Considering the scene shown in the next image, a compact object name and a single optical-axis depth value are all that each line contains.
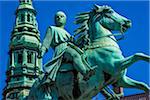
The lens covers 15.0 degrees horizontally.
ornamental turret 65.56
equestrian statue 14.48
